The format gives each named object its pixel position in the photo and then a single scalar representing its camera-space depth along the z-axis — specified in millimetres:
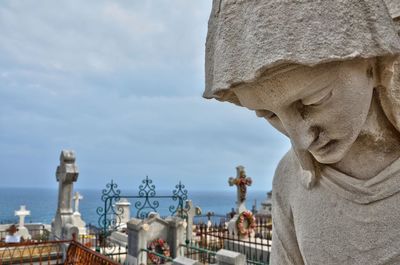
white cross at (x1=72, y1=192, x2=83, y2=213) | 20353
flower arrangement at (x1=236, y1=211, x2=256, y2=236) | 12414
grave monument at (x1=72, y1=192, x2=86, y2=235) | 15451
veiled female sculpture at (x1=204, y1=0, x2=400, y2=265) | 943
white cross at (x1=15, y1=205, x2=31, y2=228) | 16562
